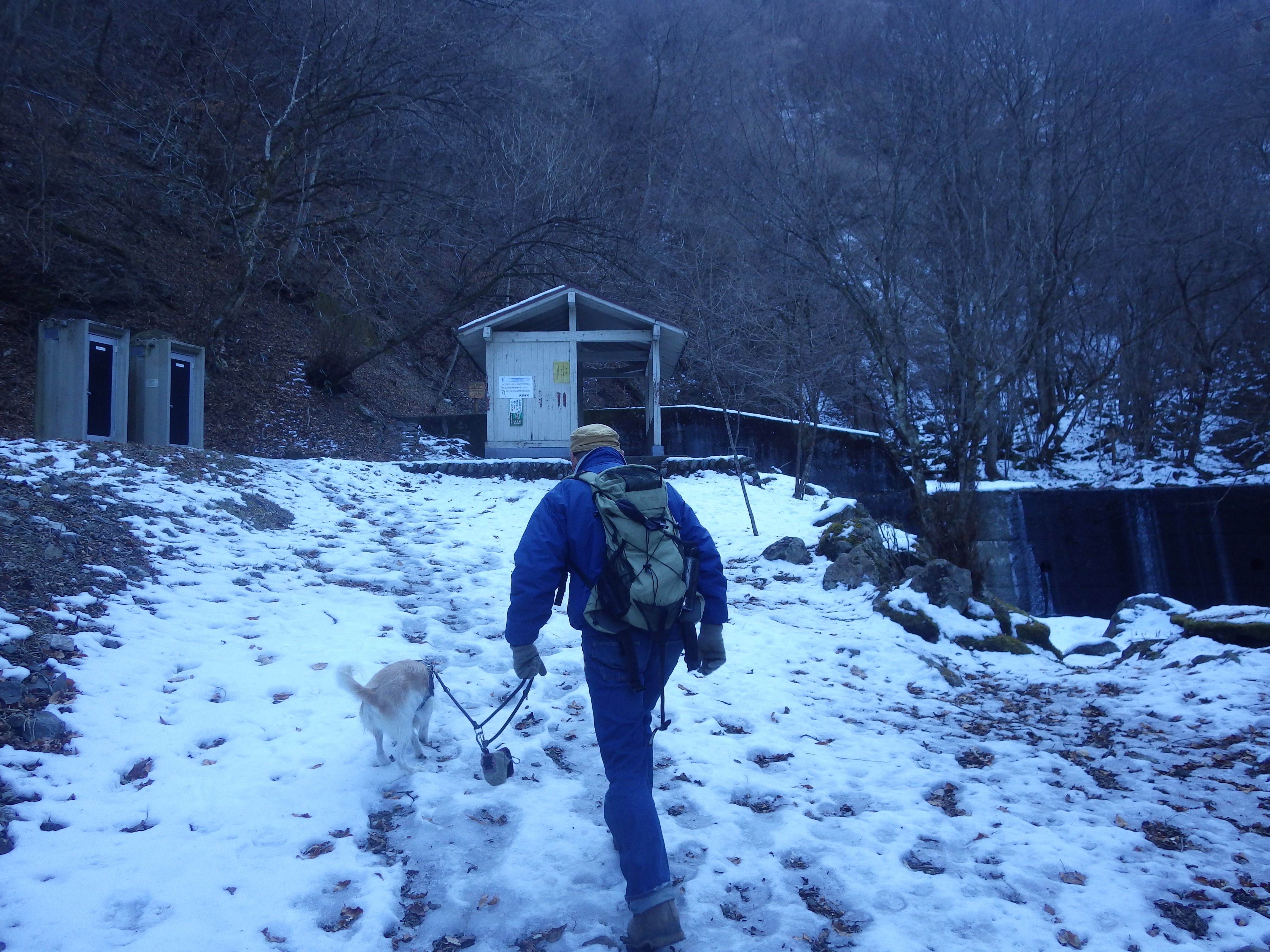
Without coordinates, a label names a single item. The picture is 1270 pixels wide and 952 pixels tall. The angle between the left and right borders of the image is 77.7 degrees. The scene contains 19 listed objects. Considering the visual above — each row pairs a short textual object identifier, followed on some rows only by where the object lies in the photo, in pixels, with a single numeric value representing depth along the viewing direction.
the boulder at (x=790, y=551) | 9.30
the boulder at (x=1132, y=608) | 8.20
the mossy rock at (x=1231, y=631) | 6.42
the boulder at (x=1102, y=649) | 7.58
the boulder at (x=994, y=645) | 7.20
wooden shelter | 14.46
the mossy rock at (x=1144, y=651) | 6.75
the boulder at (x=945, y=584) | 7.64
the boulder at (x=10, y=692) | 3.79
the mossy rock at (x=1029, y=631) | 7.61
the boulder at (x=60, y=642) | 4.41
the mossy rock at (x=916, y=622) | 7.17
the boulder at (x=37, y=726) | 3.62
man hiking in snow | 2.87
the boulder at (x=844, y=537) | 9.26
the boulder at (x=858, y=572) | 8.42
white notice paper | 14.51
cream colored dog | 3.93
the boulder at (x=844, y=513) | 10.86
